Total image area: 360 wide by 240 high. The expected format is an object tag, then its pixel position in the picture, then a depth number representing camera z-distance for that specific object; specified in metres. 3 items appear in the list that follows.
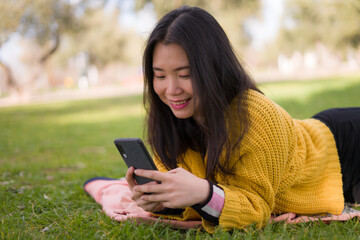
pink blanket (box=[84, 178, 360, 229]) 2.44
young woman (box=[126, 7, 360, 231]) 2.10
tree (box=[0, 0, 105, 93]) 18.91
